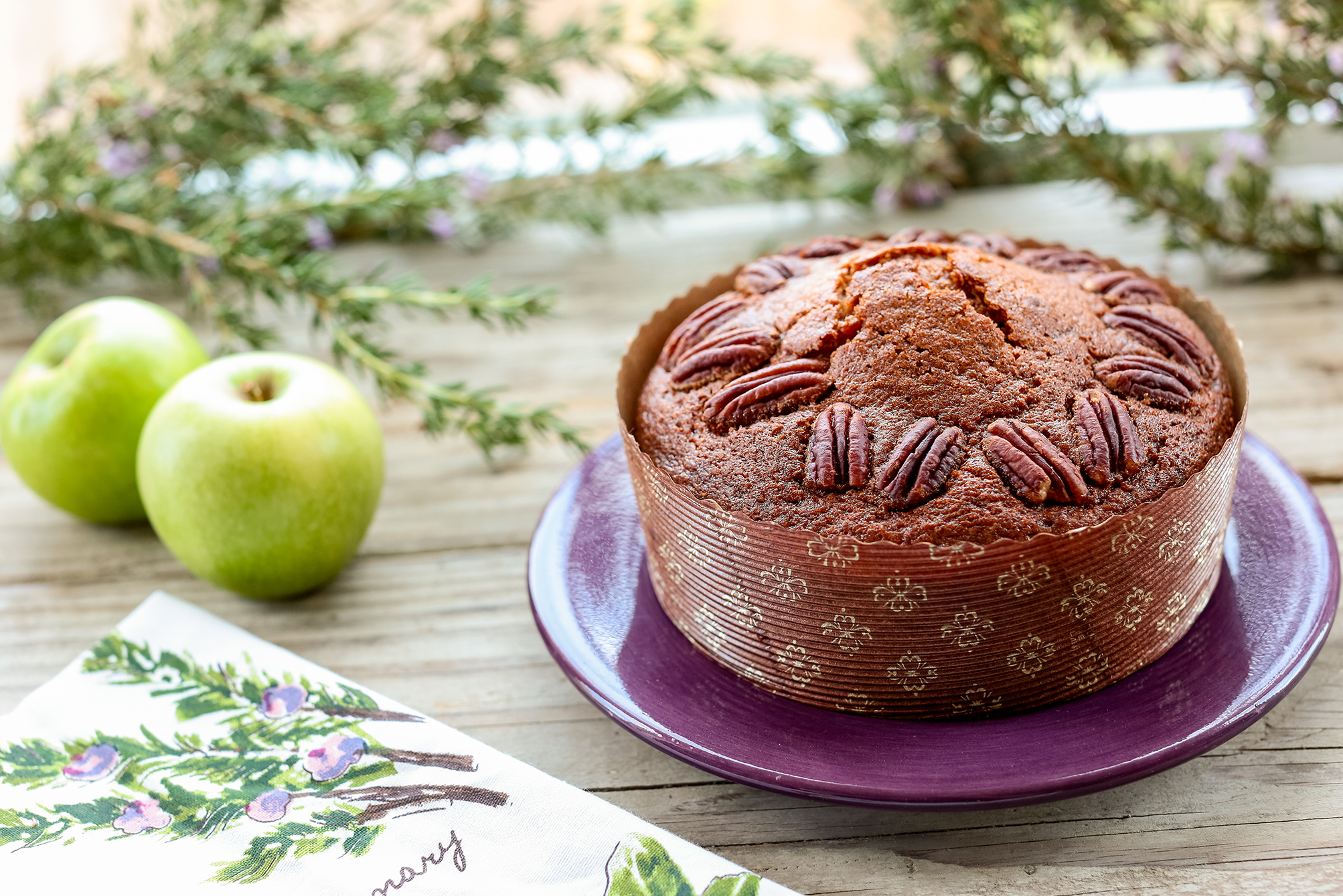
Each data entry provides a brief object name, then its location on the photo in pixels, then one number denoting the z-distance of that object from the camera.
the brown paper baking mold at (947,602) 0.74
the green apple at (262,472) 0.82
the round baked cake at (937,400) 0.75
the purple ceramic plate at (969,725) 0.73
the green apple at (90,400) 0.87
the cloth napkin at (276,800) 0.74
